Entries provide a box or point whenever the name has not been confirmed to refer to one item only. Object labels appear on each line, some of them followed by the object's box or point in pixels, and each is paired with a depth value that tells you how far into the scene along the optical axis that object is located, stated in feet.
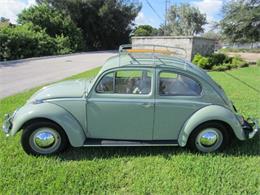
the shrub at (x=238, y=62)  51.63
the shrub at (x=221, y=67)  48.19
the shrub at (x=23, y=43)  68.95
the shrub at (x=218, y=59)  50.04
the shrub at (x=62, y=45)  92.91
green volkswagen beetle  13.30
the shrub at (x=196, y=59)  49.03
